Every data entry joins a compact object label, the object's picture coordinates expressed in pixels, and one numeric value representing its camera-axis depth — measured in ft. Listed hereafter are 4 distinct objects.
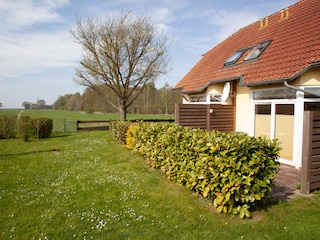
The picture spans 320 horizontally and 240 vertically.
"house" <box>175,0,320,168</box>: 21.57
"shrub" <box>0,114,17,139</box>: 50.01
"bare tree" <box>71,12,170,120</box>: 60.03
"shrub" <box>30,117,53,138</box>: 48.44
